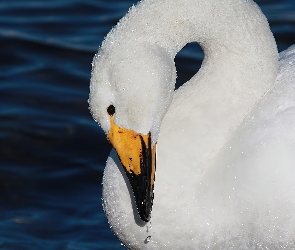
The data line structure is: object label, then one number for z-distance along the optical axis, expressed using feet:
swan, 31.81
